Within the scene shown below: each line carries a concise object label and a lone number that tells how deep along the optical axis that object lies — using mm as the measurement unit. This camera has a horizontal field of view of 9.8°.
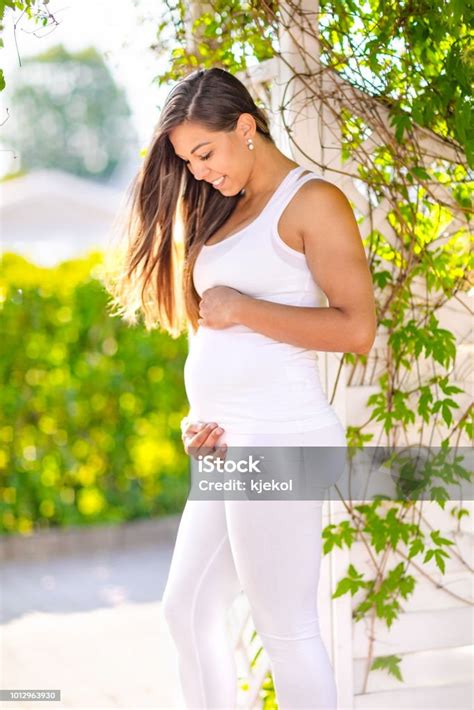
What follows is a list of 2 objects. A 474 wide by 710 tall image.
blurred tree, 61500
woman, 4889
